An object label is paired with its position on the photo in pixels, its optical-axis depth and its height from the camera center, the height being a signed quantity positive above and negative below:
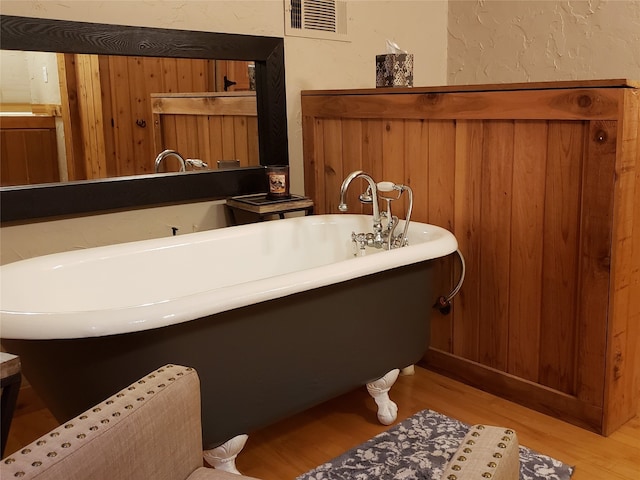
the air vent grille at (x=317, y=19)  2.97 +0.46
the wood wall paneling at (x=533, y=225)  2.10 -0.37
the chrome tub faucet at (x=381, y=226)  2.41 -0.38
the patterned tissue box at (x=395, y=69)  2.79 +0.20
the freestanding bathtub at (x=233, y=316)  1.61 -0.52
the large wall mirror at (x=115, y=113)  2.29 +0.06
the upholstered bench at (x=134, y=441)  1.04 -0.50
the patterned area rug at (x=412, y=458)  1.98 -1.01
